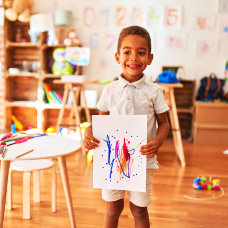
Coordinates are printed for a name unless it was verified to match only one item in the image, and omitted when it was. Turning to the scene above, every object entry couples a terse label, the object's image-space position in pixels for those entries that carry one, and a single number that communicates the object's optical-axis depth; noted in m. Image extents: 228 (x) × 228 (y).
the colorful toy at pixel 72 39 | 3.93
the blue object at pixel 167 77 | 2.93
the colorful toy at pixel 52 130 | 3.95
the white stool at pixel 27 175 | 1.76
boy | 1.12
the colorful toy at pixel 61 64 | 3.95
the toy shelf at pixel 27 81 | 4.07
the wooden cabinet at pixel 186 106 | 4.10
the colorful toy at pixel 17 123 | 4.33
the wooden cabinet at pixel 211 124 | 3.87
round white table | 1.31
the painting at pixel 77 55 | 3.64
